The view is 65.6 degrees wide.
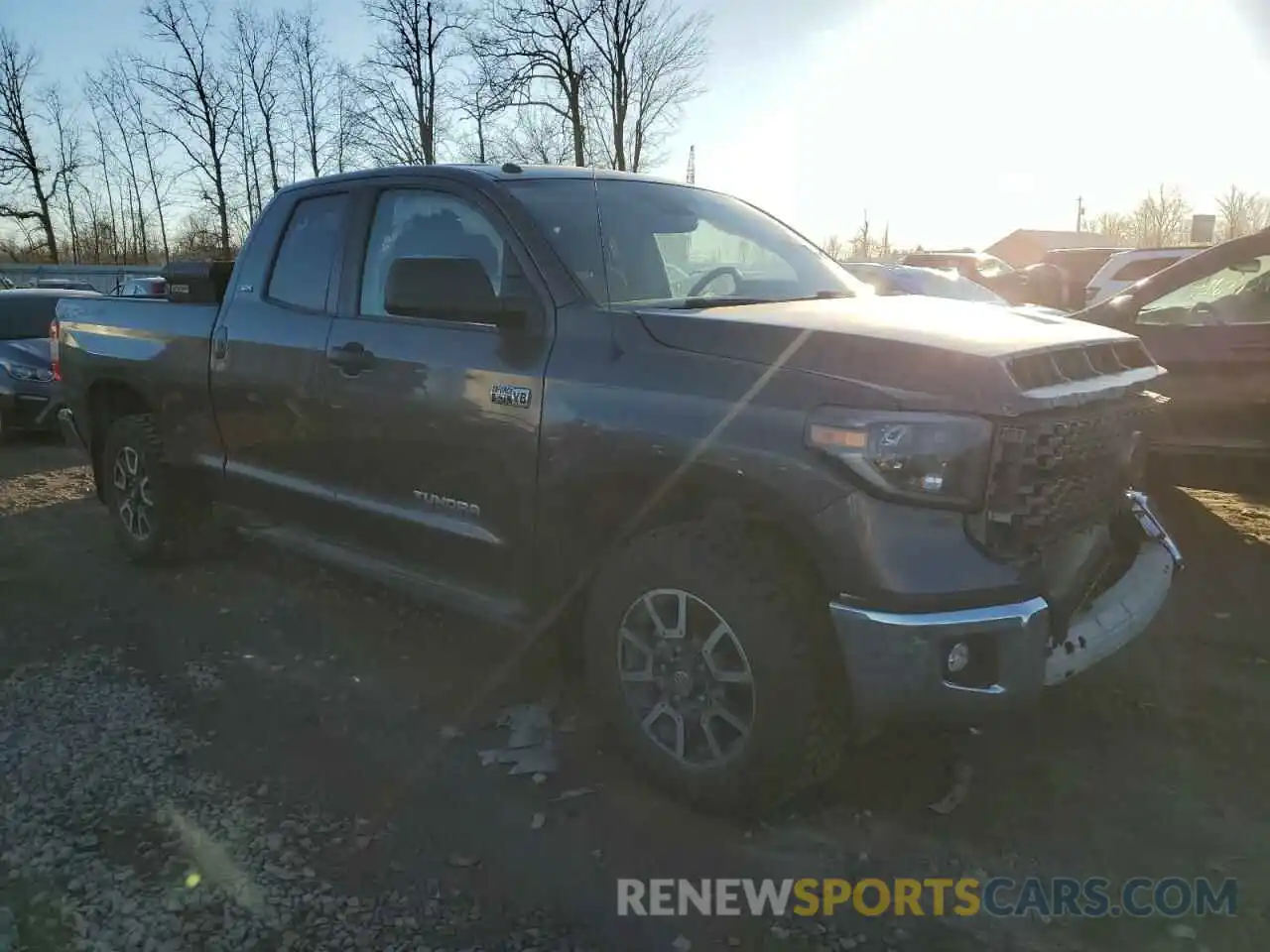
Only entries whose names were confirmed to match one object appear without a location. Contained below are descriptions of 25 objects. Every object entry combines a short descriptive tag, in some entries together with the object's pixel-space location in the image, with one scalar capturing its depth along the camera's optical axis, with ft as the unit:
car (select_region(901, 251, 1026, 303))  41.27
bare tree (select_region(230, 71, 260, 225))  121.60
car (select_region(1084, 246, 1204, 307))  38.32
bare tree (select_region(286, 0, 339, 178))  117.19
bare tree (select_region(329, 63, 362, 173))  99.09
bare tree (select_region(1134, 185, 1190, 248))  190.52
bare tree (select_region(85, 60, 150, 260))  156.35
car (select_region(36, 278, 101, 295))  67.16
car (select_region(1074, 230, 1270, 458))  16.72
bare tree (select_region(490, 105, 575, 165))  87.97
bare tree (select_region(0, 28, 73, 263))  131.54
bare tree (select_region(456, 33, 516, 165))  84.74
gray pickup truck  8.23
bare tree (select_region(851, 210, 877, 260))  200.44
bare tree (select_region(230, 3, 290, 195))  120.26
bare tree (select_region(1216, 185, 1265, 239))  168.32
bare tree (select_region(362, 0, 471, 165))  96.43
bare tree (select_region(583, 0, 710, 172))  86.43
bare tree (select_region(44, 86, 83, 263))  141.38
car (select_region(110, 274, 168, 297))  61.52
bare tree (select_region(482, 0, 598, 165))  84.23
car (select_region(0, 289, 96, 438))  31.53
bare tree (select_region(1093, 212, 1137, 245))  203.62
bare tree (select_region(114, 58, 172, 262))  148.75
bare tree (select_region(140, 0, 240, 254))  117.39
